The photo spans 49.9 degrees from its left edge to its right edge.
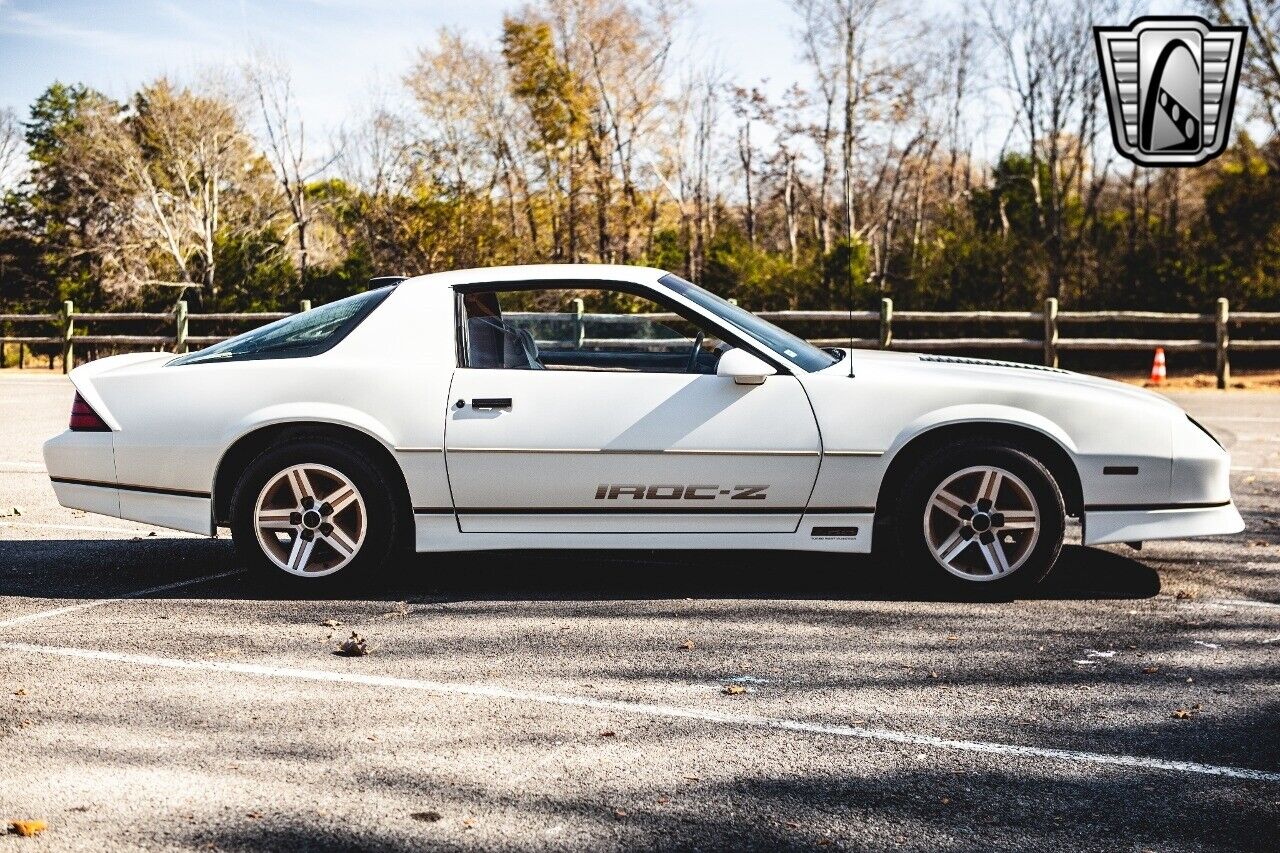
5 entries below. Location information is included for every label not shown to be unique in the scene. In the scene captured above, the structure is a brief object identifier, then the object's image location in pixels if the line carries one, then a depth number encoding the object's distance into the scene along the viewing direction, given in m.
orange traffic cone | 21.25
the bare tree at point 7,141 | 45.97
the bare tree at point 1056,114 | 32.41
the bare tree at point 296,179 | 39.50
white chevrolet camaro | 5.83
